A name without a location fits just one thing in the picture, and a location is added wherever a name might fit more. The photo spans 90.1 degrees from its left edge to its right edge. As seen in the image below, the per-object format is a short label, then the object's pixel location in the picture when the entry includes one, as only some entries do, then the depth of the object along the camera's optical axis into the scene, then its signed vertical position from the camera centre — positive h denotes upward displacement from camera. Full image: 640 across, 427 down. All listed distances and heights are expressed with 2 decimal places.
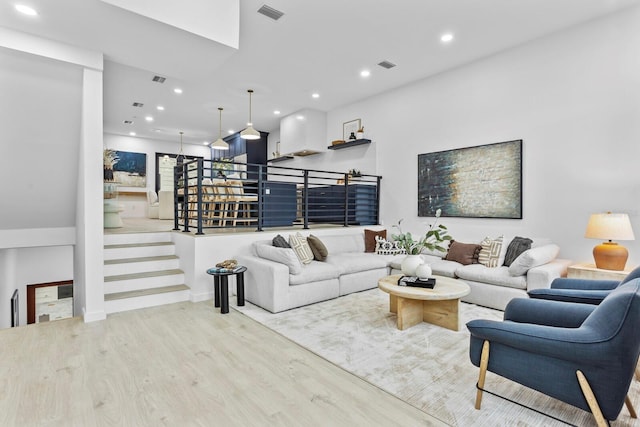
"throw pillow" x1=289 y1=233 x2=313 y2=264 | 4.33 -0.52
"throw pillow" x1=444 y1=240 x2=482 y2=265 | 4.45 -0.60
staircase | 3.89 -0.86
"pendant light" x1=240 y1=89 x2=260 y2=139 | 7.17 +1.71
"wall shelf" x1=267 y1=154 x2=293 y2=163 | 8.44 +1.44
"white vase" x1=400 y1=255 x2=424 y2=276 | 3.34 -0.56
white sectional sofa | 3.64 -0.82
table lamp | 3.23 -0.24
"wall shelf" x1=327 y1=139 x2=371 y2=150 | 6.51 +1.42
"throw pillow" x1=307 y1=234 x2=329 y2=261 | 4.59 -0.56
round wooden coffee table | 3.02 -0.94
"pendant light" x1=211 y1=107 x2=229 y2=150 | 8.06 +1.64
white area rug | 1.92 -1.20
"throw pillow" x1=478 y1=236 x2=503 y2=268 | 4.20 -0.56
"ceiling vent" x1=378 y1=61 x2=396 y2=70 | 5.05 +2.34
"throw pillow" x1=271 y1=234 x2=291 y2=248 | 4.32 -0.43
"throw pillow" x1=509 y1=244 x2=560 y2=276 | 3.56 -0.55
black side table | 3.68 -0.91
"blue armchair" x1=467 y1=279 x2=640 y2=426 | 1.47 -0.74
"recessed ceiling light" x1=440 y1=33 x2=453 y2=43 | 4.20 +2.31
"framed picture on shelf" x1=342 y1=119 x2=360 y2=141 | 6.86 +1.81
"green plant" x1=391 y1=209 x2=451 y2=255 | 3.28 -0.36
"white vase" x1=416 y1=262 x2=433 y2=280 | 3.28 -0.63
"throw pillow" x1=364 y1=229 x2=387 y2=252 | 5.60 -0.49
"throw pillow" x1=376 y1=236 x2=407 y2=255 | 5.30 -0.63
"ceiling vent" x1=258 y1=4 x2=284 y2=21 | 3.62 +2.29
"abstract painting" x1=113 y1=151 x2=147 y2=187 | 9.84 +1.25
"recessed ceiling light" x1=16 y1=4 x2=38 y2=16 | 2.64 +1.68
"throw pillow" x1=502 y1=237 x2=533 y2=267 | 4.04 -0.47
